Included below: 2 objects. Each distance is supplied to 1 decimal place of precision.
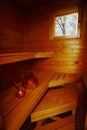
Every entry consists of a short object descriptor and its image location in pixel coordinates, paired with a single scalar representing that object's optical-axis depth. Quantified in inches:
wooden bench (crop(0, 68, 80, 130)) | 33.5
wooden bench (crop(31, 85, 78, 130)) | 45.6
